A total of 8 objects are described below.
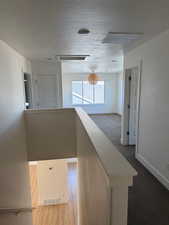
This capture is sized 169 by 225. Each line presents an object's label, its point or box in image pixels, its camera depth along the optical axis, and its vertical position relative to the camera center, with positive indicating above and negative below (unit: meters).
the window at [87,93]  9.95 -0.08
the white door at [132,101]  4.36 -0.26
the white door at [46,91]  5.66 +0.03
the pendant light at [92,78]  7.18 +0.60
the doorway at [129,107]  4.42 -0.44
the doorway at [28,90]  5.28 +0.07
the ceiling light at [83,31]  2.31 +0.88
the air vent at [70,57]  4.55 +0.99
